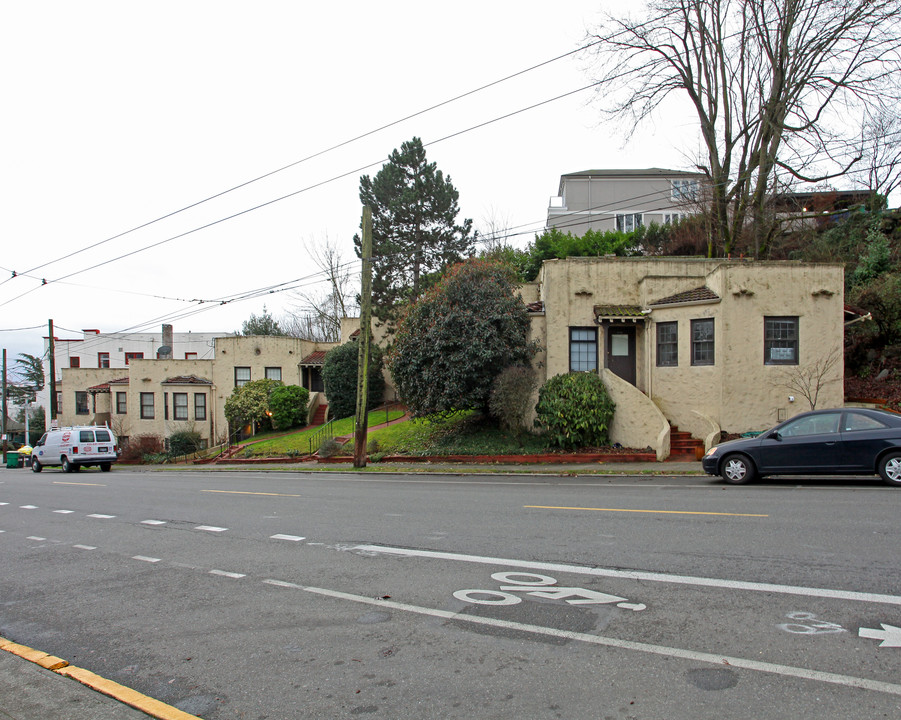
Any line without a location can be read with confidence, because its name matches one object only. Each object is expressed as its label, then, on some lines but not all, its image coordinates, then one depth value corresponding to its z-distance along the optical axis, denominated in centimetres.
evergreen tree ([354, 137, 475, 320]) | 3631
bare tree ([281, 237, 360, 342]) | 4780
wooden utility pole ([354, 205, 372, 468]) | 1903
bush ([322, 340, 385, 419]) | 3147
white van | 2755
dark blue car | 1130
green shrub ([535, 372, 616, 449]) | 1861
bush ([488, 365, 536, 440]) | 1870
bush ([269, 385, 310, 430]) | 3366
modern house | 4147
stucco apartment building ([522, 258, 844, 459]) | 1827
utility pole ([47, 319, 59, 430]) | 3680
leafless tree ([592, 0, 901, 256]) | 2334
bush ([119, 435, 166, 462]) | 3506
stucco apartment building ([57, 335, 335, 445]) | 3694
